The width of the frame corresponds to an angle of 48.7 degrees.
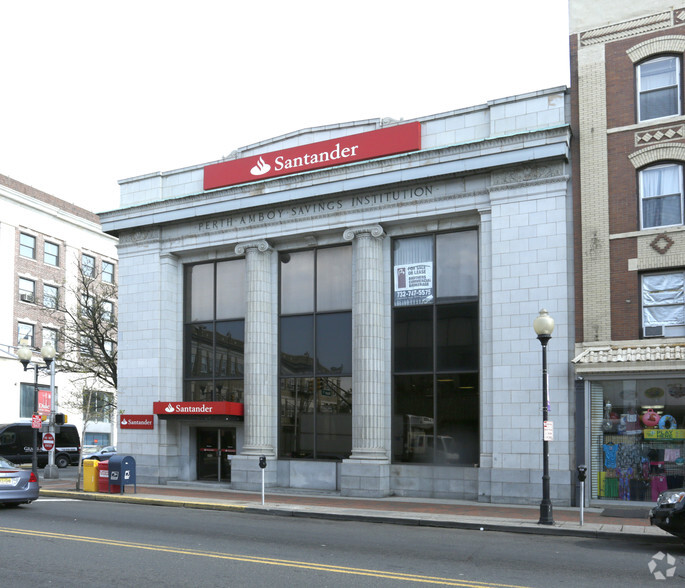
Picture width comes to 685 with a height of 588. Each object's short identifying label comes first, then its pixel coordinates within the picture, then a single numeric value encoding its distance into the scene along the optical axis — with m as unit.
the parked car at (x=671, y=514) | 12.71
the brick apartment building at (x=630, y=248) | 19.44
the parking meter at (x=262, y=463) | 20.59
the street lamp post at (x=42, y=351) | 27.80
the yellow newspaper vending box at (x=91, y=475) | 23.91
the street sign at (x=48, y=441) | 28.05
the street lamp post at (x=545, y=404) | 16.41
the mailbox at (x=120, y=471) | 23.31
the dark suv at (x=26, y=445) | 39.41
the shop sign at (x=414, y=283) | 23.48
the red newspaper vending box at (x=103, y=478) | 23.66
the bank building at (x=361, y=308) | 21.23
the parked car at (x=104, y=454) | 39.89
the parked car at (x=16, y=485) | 18.08
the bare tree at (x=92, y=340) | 36.12
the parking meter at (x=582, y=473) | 16.48
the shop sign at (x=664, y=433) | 19.12
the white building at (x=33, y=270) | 53.72
